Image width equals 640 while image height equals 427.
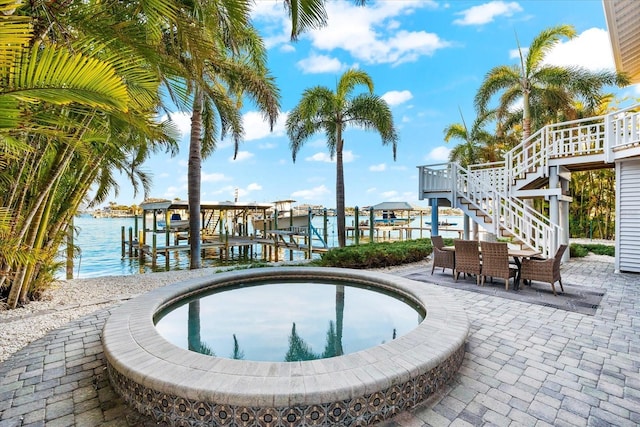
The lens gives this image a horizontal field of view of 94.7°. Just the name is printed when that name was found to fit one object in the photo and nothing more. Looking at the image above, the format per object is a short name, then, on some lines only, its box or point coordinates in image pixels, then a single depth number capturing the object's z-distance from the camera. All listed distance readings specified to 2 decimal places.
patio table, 5.99
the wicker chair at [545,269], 5.57
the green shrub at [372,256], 8.34
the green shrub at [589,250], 10.34
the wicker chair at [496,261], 5.87
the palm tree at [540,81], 11.62
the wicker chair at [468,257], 6.33
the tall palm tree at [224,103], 8.98
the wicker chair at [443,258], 7.10
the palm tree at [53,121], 1.74
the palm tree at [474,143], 17.27
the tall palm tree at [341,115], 11.38
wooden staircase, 7.81
